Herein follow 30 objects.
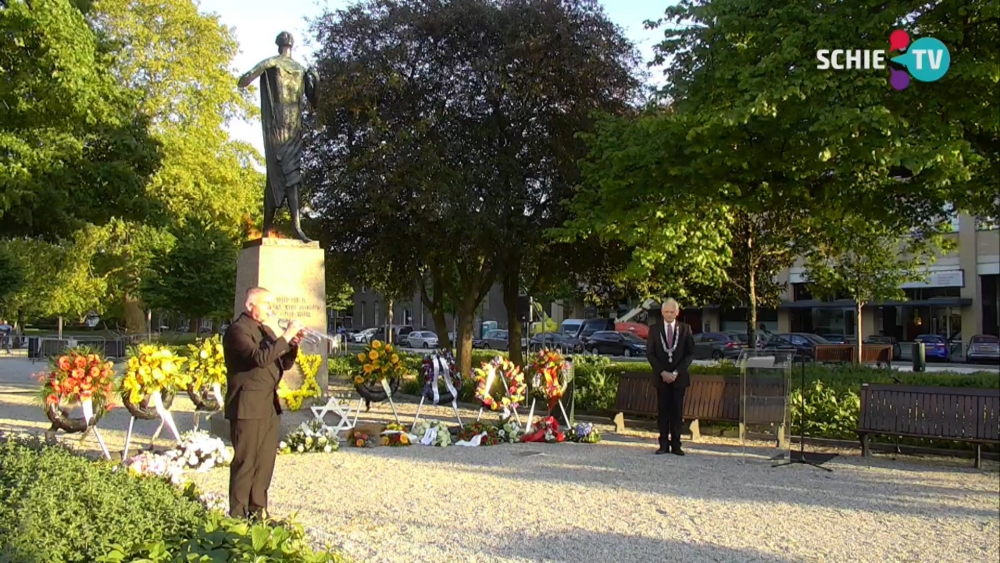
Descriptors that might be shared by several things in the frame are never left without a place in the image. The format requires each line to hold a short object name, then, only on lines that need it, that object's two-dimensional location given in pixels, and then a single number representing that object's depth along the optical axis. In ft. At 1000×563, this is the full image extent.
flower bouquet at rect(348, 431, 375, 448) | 34.50
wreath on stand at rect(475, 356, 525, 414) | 38.06
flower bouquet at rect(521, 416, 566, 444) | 36.81
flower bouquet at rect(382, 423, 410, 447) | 35.24
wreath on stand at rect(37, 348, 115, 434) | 29.84
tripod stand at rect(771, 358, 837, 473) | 30.42
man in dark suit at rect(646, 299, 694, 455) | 33.14
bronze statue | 36.63
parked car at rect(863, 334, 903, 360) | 82.94
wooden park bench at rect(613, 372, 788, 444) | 32.19
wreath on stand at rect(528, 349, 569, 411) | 37.83
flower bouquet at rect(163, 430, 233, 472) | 28.14
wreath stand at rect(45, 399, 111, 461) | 30.01
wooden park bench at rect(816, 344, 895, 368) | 67.82
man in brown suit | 17.72
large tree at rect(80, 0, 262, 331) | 96.37
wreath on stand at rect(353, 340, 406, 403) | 39.04
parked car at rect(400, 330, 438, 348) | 166.75
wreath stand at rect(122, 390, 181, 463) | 30.85
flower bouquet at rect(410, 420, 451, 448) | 35.53
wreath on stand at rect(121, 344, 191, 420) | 30.45
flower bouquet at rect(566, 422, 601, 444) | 36.70
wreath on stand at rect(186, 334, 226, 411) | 33.73
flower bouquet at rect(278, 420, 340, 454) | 32.35
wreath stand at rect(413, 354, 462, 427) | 40.81
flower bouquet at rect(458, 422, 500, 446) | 35.91
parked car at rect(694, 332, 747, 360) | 121.90
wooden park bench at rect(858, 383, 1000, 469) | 29.94
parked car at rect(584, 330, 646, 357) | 135.64
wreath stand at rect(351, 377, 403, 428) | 38.83
